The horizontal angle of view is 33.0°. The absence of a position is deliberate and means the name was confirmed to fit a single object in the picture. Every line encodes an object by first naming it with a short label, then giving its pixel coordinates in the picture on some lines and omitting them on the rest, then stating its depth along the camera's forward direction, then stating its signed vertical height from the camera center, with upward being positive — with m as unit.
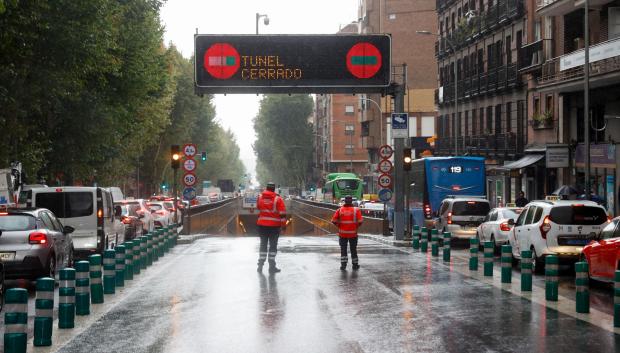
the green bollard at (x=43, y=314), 12.07 -1.73
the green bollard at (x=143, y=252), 23.80 -2.05
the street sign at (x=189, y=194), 38.16 -1.13
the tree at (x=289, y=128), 138.88 +4.59
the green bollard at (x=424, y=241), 29.50 -2.29
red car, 17.31 -1.62
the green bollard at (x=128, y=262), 20.91 -1.99
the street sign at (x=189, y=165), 38.28 -0.08
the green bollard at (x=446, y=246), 25.88 -2.13
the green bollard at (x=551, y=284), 16.50 -1.98
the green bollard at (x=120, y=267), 19.41 -1.92
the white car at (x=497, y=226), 27.45 -1.79
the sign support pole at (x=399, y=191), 34.09 -0.99
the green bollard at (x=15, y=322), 10.83 -1.64
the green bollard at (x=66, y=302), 13.57 -1.79
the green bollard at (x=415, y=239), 30.95 -2.32
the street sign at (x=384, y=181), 36.12 -0.69
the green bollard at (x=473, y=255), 22.94 -2.10
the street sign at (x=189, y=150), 38.56 +0.48
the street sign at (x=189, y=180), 38.25 -0.62
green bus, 89.88 -2.21
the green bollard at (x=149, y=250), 24.86 -2.08
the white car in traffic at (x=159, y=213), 46.69 -2.27
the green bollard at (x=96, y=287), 16.47 -1.95
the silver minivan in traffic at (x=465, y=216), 33.09 -1.76
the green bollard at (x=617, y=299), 13.36 -1.80
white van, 26.16 -1.12
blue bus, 39.91 -0.71
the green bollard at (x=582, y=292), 14.91 -1.91
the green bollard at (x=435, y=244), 27.31 -2.20
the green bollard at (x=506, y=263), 19.66 -1.94
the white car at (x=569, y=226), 21.83 -1.39
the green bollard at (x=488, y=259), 21.25 -2.03
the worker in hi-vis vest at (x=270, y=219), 22.31 -1.21
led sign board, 31.02 +2.94
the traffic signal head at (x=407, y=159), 32.97 +0.06
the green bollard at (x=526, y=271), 18.19 -1.96
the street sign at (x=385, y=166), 35.73 -0.17
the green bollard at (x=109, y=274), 18.02 -1.90
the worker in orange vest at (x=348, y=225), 23.02 -1.40
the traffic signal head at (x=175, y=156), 36.81 +0.25
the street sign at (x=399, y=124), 33.16 +1.17
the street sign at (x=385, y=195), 36.47 -1.18
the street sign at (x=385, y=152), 35.84 +0.31
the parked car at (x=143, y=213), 40.83 -1.98
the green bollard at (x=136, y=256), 22.25 -1.99
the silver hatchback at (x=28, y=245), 18.78 -1.47
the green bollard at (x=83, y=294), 14.80 -1.86
